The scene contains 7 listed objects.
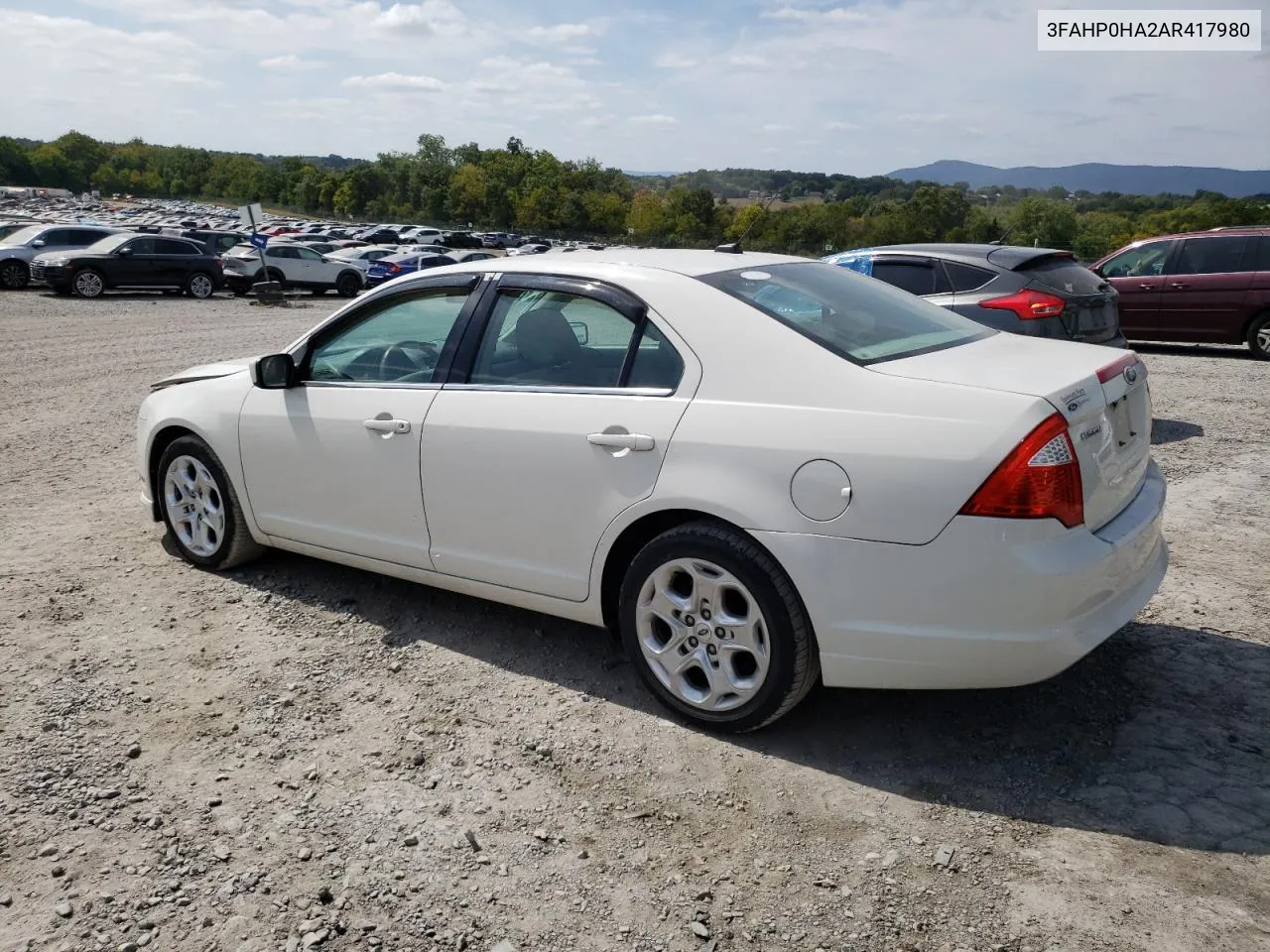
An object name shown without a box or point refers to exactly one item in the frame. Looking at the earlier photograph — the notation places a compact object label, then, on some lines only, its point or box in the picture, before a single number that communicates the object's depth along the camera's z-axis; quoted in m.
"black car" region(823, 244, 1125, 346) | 7.93
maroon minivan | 12.74
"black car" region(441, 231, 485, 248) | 68.94
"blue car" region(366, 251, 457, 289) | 29.80
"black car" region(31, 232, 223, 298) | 23.45
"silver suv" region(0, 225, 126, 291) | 24.58
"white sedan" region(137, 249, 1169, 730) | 2.96
